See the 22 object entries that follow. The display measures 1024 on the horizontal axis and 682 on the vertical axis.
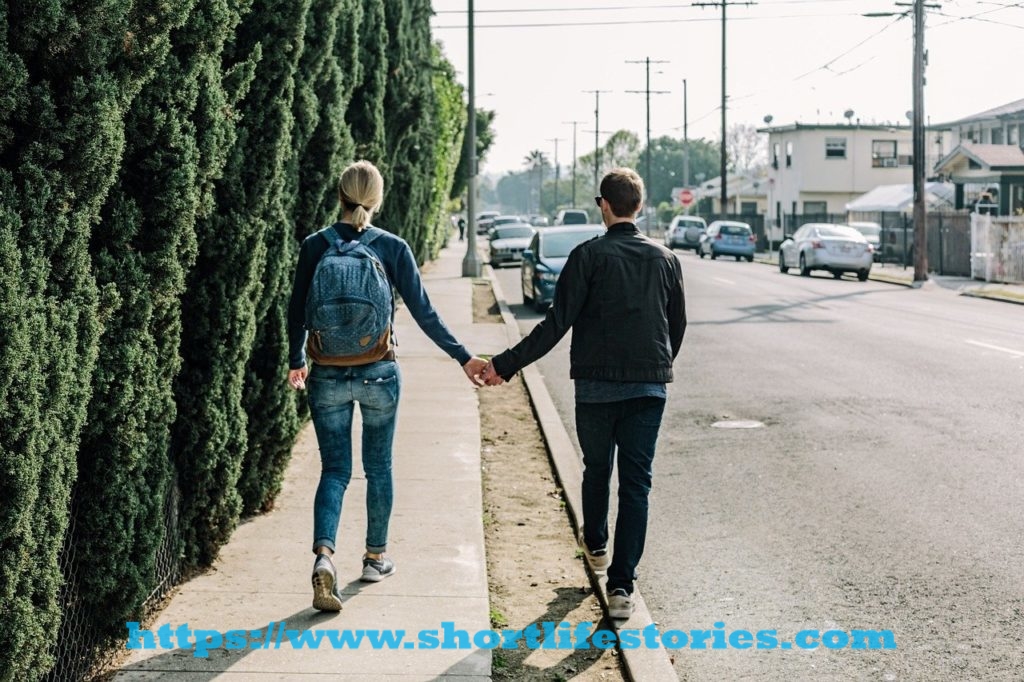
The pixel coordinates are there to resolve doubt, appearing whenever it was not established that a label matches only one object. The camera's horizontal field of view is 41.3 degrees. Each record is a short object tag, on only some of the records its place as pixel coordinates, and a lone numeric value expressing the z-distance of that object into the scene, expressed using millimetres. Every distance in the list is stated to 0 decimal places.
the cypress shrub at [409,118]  21328
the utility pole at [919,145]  34438
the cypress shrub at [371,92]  14469
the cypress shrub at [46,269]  3982
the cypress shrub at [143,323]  5117
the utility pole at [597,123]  116631
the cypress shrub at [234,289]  6426
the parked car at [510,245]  46125
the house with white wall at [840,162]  71875
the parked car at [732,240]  53125
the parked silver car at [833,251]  36781
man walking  5910
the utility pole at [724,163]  58566
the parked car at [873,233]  48719
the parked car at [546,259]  23984
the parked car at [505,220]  74606
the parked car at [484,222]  90850
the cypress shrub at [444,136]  38812
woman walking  6023
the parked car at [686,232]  62525
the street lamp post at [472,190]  35219
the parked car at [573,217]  59306
